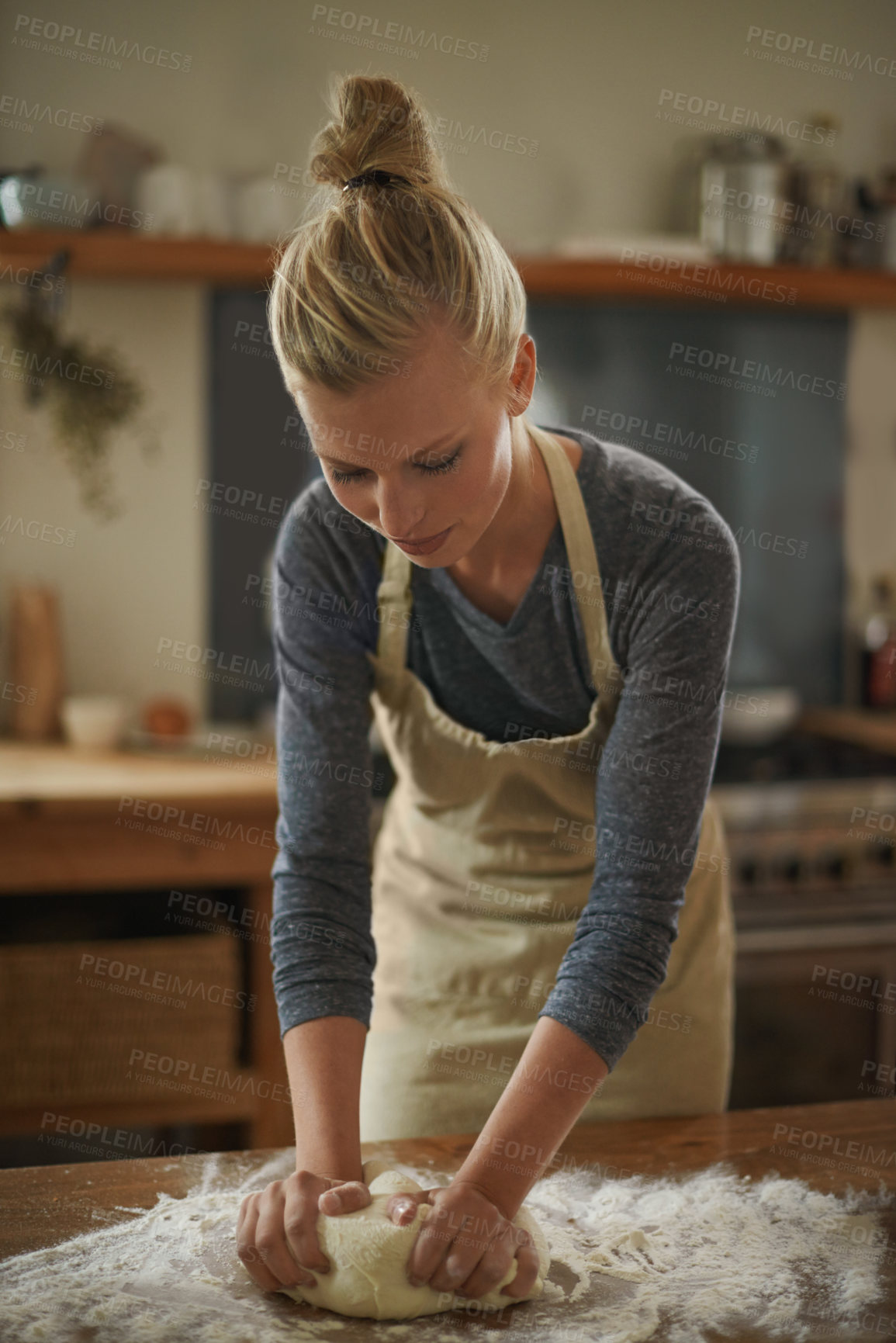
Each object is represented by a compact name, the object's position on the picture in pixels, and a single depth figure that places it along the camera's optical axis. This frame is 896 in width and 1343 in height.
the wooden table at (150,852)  2.12
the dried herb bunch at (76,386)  2.55
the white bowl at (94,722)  2.51
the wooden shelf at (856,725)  2.66
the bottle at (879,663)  2.91
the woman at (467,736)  0.93
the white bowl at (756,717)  2.78
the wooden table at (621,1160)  0.98
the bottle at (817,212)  2.68
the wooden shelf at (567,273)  2.35
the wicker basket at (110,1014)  2.12
